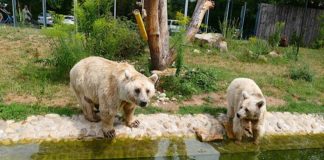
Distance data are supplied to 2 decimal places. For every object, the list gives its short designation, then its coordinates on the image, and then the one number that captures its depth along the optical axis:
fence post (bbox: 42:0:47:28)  15.62
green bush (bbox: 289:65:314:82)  11.12
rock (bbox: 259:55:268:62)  13.12
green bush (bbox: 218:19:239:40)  15.07
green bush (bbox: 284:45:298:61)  13.90
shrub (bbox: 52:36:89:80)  8.72
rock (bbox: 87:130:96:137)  6.69
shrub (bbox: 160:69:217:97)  8.84
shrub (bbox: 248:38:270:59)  13.28
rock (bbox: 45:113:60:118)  7.06
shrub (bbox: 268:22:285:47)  14.62
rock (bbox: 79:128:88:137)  6.66
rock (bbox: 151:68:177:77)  9.03
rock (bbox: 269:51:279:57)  13.76
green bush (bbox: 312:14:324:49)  17.87
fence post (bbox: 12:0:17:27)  15.79
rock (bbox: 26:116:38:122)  6.89
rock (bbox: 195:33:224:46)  14.18
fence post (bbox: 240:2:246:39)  19.67
